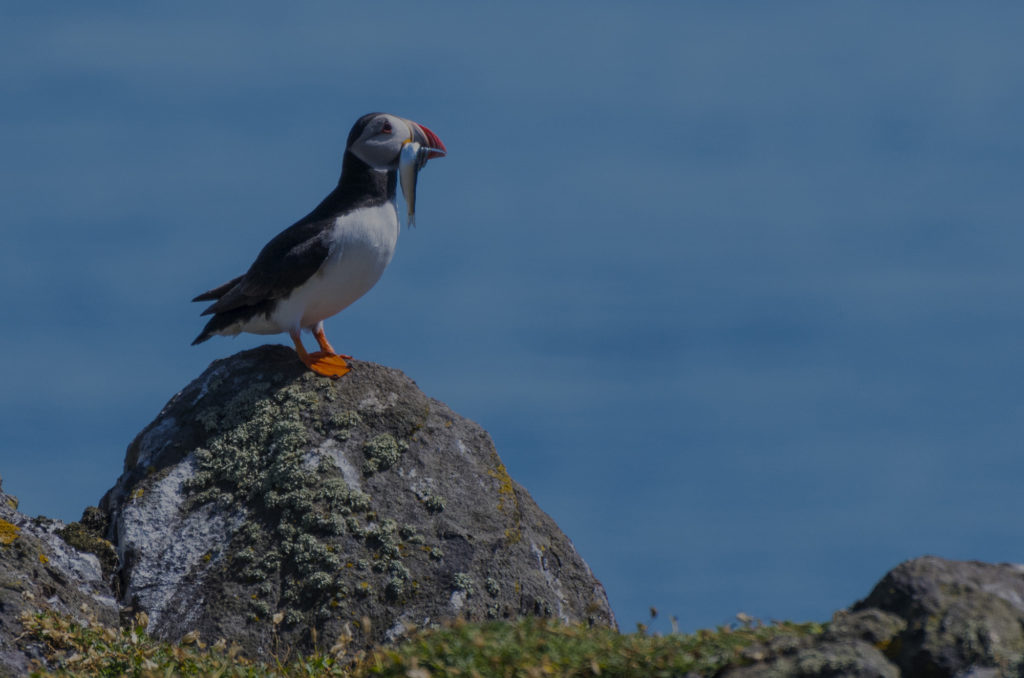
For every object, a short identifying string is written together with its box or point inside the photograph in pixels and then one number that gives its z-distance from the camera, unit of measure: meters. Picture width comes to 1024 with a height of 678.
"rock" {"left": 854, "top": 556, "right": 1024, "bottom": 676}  10.20
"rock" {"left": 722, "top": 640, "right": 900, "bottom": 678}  10.02
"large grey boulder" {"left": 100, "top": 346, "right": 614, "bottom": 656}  17.91
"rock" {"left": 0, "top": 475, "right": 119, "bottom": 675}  16.37
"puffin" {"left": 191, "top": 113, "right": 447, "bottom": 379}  20.78
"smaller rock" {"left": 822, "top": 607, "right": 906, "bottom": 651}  10.65
